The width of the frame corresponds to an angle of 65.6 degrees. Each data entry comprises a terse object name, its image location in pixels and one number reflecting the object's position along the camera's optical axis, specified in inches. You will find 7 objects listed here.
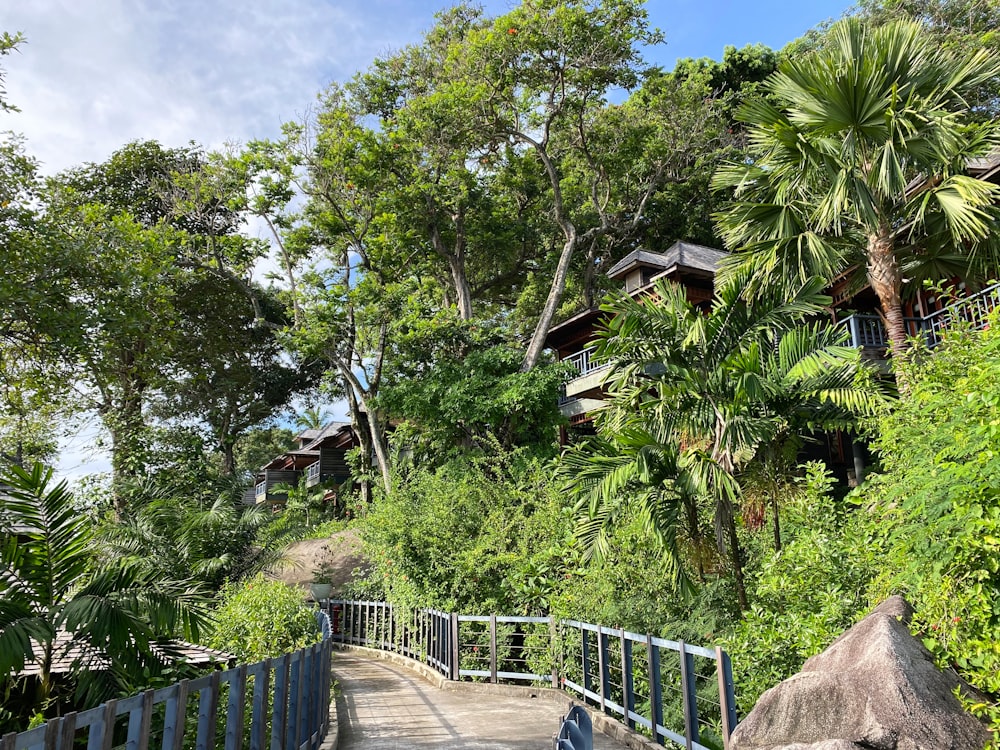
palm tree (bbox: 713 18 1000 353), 404.5
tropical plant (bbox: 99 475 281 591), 645.3
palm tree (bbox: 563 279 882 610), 331.9
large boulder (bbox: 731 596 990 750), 166.6
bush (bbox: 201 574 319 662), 397.1
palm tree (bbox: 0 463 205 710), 254.5
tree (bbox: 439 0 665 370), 858.1
